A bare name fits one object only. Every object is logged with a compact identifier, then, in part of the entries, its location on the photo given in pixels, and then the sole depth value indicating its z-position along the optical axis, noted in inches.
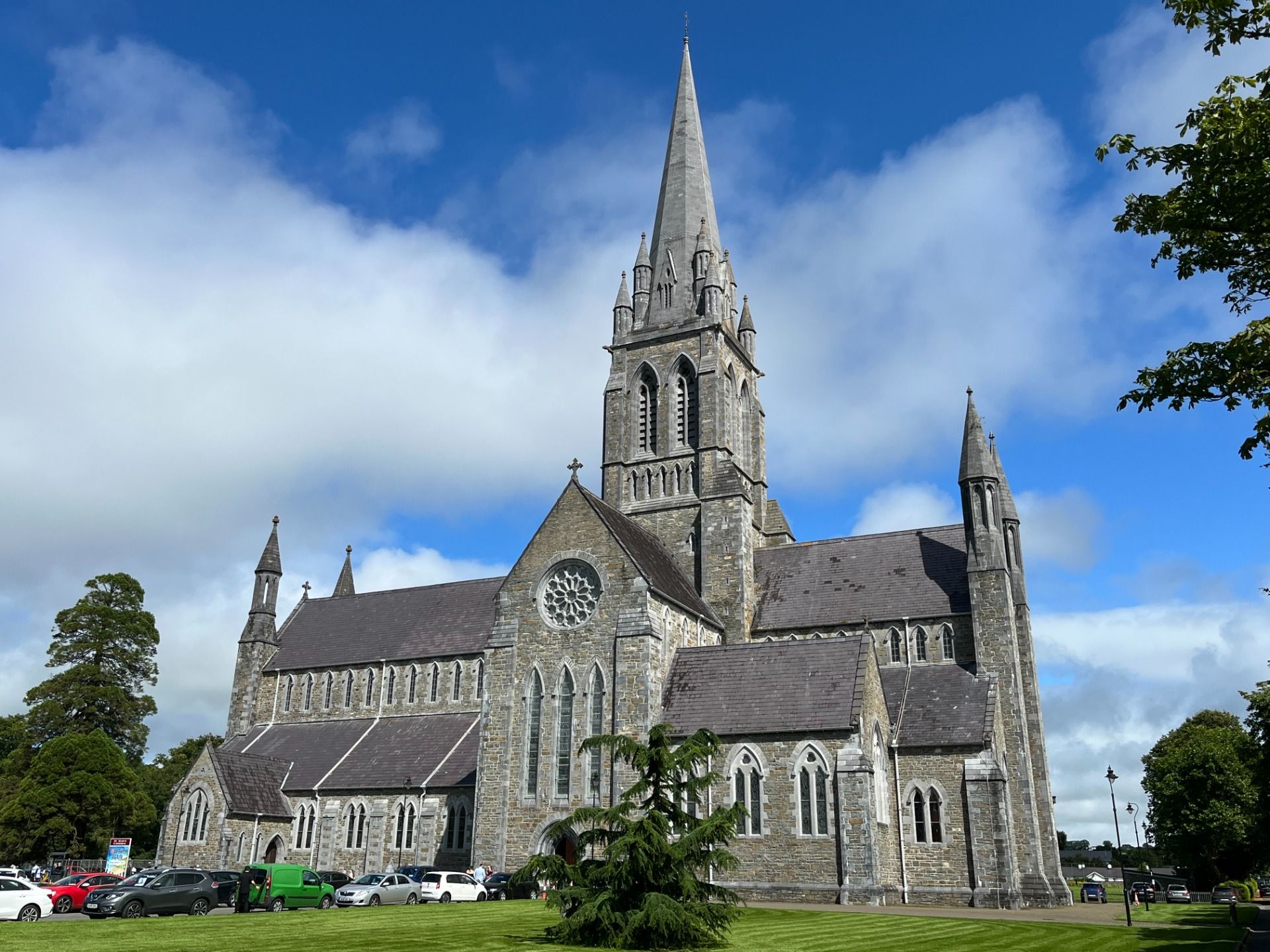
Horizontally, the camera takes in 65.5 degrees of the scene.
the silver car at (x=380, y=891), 1220.5
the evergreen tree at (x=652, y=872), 695.1
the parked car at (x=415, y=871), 1293.1
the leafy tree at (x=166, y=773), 2632.4
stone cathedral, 1296.8
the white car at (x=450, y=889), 1237.1
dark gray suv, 988.6
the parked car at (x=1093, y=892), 1756.9
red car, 1137.4
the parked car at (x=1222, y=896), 1951.3
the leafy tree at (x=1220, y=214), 537.3
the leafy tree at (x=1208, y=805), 2354.8
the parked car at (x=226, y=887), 1139.3
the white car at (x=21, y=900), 960.3
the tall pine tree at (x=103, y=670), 2123.5
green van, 1136.8
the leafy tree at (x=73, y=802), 1873.8
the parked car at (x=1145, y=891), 1567.4
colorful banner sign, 1542.8
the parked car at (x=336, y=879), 1451.8
